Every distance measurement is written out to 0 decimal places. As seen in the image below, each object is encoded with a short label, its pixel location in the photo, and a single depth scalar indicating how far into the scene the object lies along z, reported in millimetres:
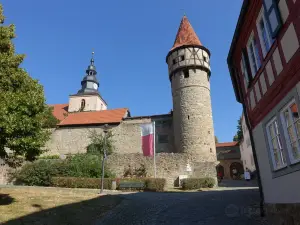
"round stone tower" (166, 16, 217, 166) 27484
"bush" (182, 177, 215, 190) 20203
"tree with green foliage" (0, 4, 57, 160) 8898
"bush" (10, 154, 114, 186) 20422
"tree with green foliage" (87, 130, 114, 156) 30089
